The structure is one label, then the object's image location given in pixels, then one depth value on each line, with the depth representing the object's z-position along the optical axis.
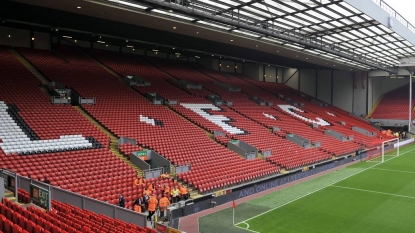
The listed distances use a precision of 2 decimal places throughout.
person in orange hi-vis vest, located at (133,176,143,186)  16.14
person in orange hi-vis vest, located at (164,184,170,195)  15.89
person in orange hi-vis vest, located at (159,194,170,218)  14.78
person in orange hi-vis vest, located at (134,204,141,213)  13.91
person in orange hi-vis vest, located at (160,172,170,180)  17.73
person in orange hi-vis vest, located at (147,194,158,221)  13.94
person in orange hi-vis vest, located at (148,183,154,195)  15.29
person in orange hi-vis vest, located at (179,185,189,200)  16.48
